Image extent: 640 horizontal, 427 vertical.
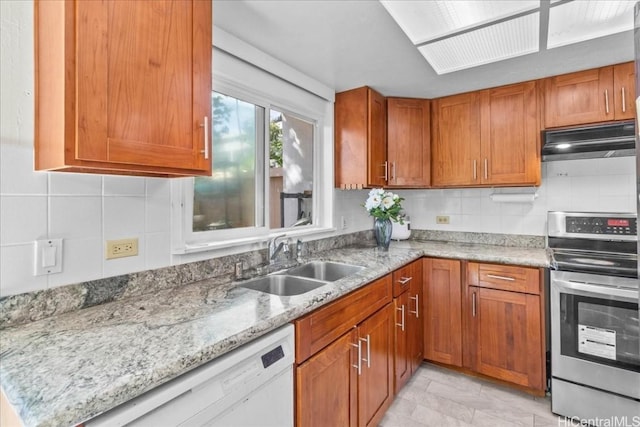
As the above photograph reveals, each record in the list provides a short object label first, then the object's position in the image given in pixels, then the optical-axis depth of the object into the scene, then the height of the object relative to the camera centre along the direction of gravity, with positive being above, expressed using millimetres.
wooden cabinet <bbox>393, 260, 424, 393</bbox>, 2002 -744
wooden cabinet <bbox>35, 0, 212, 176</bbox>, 856 +403
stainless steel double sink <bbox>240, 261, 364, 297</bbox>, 1646 -363
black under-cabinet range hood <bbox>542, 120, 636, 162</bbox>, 1994 +483
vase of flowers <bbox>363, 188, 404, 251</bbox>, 2406 +29
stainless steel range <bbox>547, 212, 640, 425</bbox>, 1745 -740
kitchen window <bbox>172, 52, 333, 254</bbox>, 1695 +284
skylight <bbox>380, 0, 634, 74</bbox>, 1315 +893
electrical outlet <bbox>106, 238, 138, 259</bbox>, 1233 -131
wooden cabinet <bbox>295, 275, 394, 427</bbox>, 1223 -687
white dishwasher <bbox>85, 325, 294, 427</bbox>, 735 -496
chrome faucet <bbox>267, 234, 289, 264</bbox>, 1887 -197
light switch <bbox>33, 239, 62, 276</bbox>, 1046 -139
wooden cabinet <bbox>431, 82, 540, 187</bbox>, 2340 +619
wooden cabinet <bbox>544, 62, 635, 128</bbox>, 2037 +812
